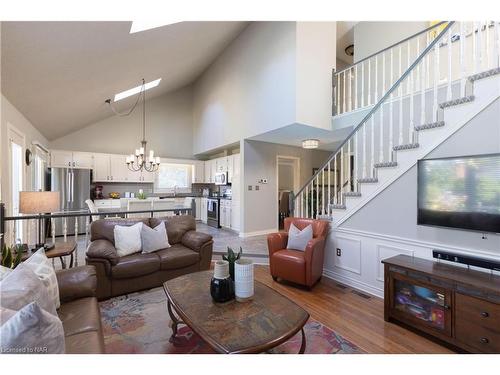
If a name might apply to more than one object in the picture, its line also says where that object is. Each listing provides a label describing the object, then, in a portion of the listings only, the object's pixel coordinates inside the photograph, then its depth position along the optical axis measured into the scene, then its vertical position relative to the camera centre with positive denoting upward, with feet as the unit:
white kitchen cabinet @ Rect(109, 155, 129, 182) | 21.84 +1.64
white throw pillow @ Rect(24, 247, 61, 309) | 5.06 -1.90
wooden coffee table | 4.21 -2.79
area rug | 6.06 -4.23
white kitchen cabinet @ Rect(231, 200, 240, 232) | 19.88 -2.55
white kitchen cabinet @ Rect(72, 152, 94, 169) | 20.02 +2.30
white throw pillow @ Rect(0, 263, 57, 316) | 3.85 -1.82
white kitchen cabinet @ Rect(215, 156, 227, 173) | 22.49 +2.18
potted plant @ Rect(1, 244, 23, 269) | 6.39 -2.01
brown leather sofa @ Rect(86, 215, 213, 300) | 8.73 -2.93
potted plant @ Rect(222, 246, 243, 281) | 6.06 -1.93
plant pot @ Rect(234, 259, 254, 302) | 5.75 -2.38
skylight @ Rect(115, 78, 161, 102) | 17.55 +7.44
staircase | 7.15 +3.06
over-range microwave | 22.15 +0.77
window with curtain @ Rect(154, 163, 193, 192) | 25.60 +0.99
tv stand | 5.54 -3.10
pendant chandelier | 15.06 +2.31
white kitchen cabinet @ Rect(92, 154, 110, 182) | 20.95 +1.67
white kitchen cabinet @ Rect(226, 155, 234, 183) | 21.29 +1.77
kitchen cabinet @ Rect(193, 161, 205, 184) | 26.61 +1.63
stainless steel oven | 22.44 -2.56
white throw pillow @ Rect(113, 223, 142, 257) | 9.57 -2.22
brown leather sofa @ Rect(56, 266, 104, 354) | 4.22 -2.84
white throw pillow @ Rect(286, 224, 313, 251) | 10.38 -2.33
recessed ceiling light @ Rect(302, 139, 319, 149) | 16.83 +3.10
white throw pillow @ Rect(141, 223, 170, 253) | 10.08 -2.30
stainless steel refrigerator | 18.19 -0.29
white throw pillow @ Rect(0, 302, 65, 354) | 2.84 -1.83
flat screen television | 6.30 -0.19
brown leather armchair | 9.50 -3.01
